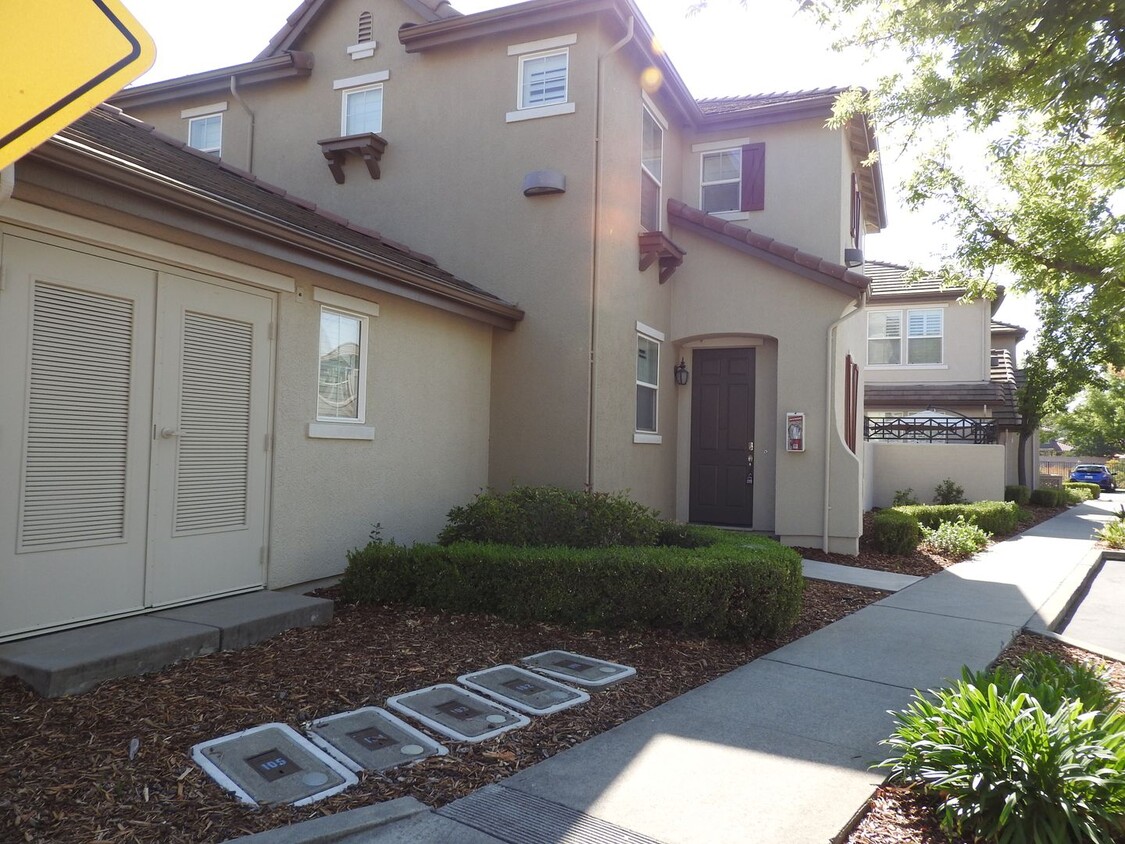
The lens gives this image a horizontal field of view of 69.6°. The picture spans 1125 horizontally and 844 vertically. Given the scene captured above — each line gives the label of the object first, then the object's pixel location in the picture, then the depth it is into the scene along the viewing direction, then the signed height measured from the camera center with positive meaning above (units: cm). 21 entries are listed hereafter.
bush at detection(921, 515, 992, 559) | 1255 -132
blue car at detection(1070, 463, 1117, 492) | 4553 -94
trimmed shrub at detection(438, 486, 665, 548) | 780 -73
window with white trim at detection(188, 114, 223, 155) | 1278 +486
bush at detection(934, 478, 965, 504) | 1819 -85
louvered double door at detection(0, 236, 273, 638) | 518 +0
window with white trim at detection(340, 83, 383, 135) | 1142 +472
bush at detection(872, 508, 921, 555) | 1193 -117
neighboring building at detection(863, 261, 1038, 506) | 2080 +253
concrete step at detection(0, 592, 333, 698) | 458 -128
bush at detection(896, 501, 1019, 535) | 1455 -109
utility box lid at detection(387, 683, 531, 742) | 443 -155
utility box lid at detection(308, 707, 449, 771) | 398 -154
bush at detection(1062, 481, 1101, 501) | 3503 -122
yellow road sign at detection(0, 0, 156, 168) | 157 +75
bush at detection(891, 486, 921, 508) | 1725 -94
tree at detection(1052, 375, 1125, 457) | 4788 +247
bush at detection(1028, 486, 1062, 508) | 2515 -124
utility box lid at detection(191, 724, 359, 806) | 359 -154
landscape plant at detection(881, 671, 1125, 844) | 322 -131
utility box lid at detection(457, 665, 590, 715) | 490 -155
